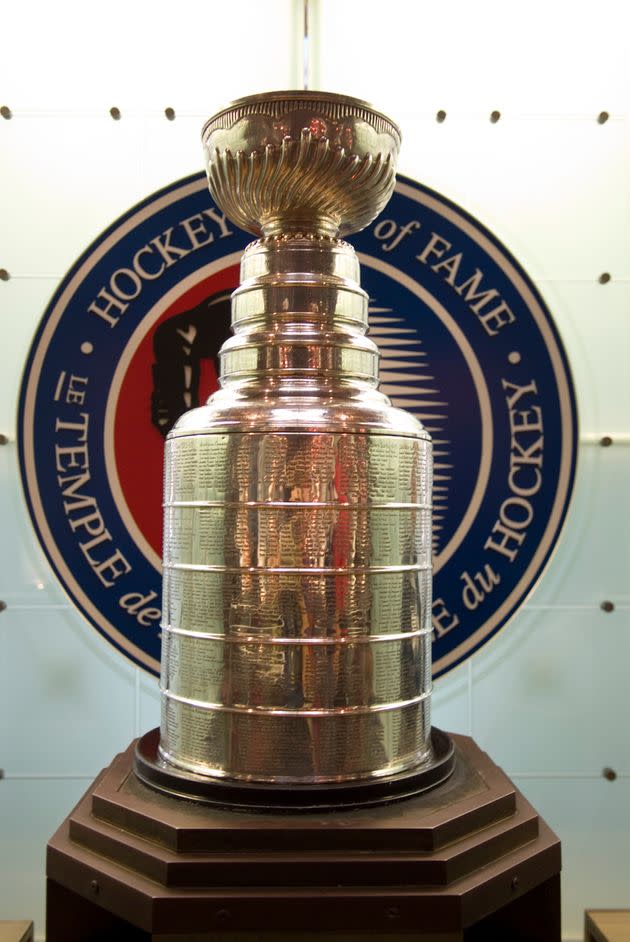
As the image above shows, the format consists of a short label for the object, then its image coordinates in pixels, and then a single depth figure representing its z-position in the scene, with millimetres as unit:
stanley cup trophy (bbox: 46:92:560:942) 1312
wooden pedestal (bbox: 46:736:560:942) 1280
